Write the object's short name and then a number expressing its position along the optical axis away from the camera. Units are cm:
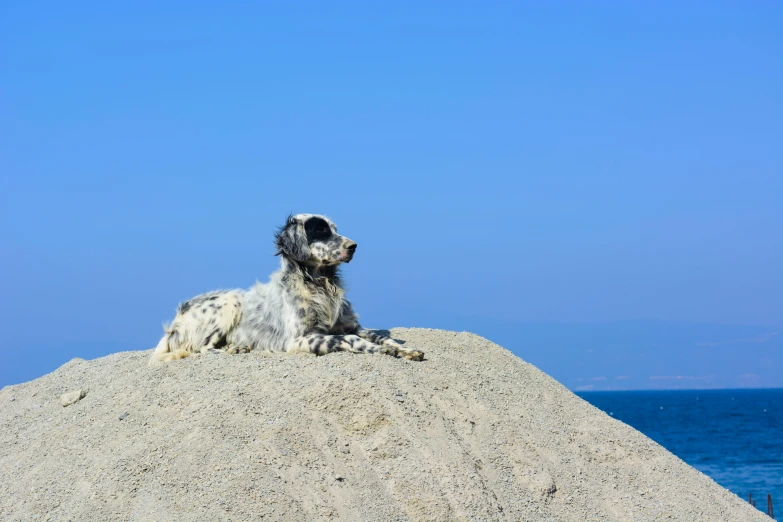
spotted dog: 1034
